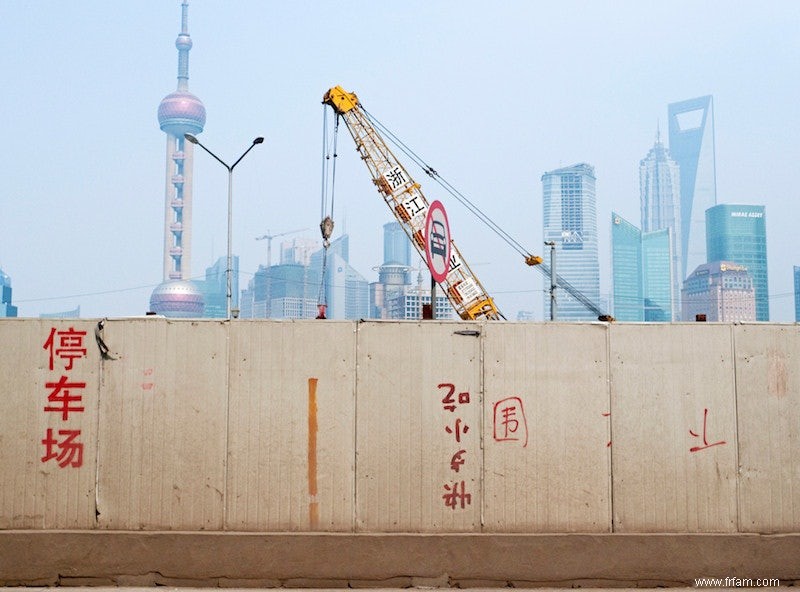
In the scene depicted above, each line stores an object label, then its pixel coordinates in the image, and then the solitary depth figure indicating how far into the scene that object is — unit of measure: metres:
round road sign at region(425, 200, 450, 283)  11.33
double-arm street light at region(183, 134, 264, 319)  37.16
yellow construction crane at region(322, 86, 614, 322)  51.66
